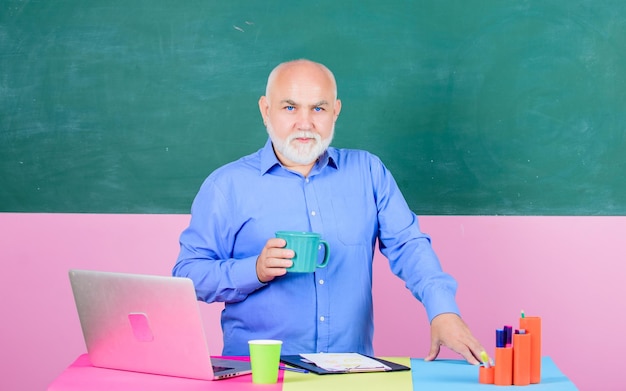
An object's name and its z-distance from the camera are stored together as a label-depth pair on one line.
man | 2.50
